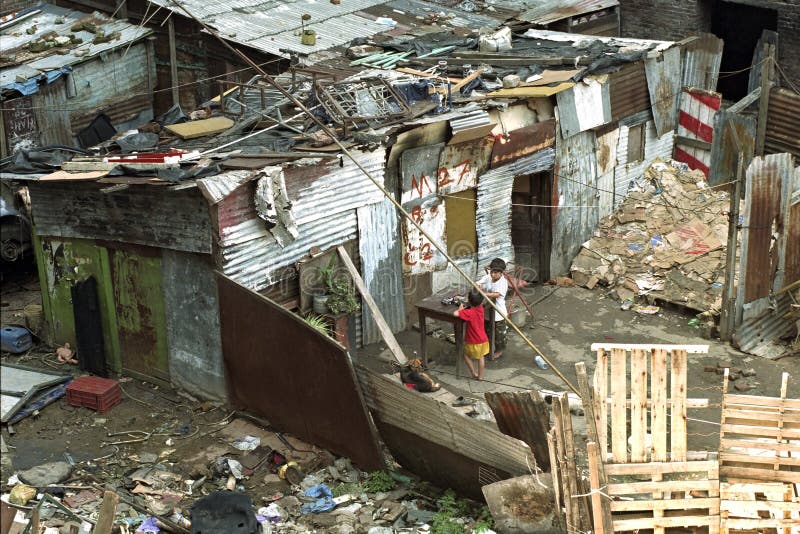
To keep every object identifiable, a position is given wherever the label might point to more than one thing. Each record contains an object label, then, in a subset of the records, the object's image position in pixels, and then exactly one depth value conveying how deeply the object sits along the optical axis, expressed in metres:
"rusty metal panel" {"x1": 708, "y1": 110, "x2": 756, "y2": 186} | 16.62
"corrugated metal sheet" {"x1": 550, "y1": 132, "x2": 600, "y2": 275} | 16.19
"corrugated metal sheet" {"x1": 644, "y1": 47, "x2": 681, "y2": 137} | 17.22
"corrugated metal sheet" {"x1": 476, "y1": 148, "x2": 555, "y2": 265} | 15.38
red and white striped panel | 17.62
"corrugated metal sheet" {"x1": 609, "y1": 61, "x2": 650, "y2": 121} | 16.52
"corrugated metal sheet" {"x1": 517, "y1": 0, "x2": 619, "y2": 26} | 19.17
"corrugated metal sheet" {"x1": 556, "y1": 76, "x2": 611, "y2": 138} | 15.69
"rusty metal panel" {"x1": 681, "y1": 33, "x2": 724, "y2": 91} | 17.81
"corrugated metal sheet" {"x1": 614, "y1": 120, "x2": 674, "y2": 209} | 17.22
